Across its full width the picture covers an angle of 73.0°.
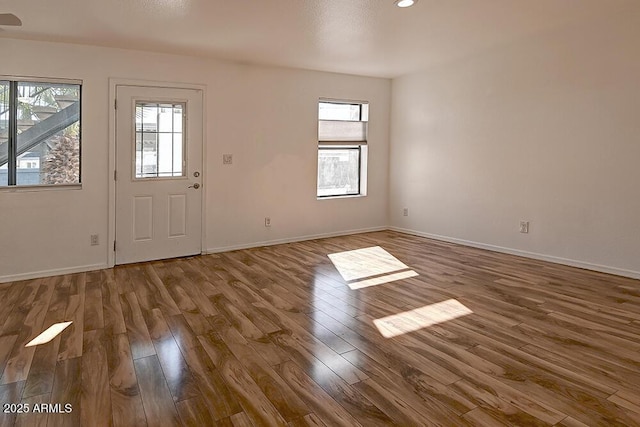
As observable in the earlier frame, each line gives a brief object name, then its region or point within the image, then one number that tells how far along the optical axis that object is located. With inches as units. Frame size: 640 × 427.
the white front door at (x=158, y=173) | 194.1
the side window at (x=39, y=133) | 169.9
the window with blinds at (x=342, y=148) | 259.4
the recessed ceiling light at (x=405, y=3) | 139.4
